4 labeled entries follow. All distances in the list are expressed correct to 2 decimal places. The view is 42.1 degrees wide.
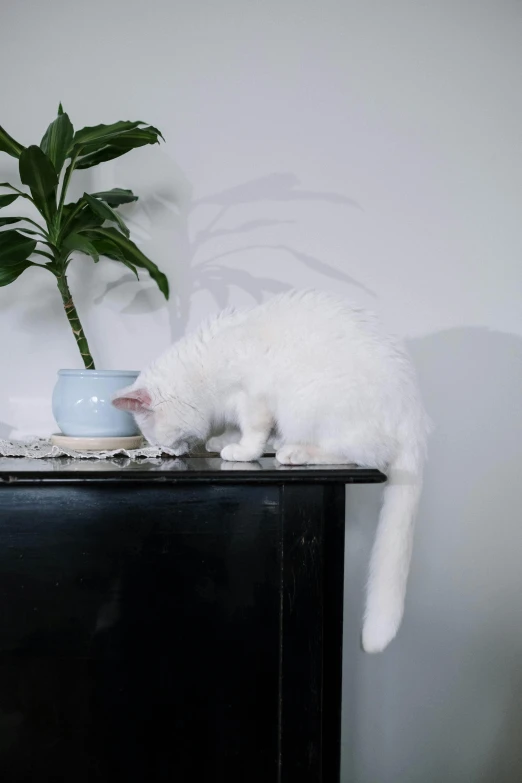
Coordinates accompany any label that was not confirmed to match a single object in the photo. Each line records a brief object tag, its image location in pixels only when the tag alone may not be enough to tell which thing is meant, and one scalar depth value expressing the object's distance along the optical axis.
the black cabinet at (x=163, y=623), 0.95
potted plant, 1.26
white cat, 1.08
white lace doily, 1.17
